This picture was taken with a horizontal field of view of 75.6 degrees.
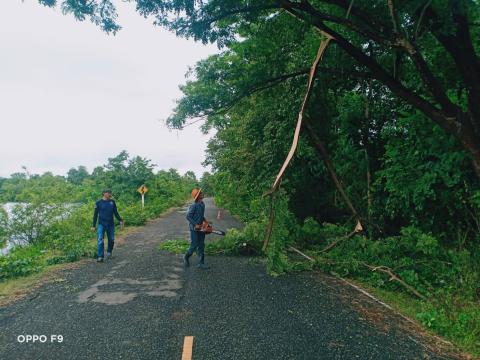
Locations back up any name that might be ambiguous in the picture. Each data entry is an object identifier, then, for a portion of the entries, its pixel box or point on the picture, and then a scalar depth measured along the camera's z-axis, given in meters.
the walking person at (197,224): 8.21
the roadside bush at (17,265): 7.39
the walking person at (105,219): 8.96
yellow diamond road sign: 25.09
